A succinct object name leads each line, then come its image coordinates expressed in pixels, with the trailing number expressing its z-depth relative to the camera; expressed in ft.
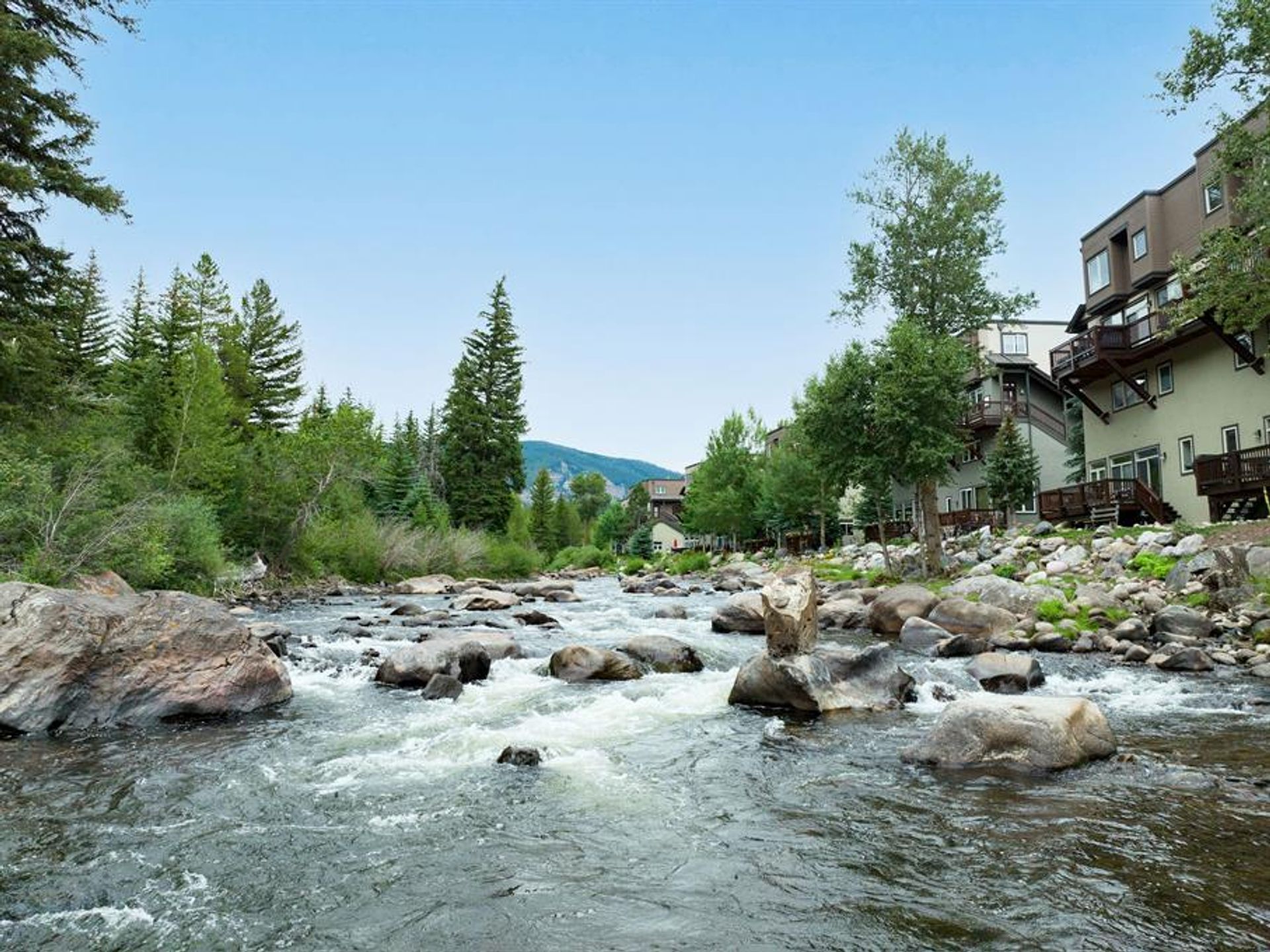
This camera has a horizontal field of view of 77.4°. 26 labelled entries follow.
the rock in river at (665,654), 43.42
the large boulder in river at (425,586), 119.34
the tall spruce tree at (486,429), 190.70
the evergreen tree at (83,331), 68.74
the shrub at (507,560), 161.89
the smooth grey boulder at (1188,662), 40.68
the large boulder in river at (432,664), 39.63
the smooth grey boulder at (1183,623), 47.73
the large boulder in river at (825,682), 33.09
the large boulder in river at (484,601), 84.02
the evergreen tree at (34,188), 57.62
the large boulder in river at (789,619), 36.45
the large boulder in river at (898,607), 59.72
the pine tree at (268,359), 185.47
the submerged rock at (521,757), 25.17
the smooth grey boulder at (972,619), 53.93
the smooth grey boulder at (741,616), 60.44
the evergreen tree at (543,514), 258.57
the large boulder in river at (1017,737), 23.59
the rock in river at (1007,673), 37.50
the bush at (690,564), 182.09
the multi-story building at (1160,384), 83.30
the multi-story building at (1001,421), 142.51
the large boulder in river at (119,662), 29.81
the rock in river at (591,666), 40.47
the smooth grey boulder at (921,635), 51.47
